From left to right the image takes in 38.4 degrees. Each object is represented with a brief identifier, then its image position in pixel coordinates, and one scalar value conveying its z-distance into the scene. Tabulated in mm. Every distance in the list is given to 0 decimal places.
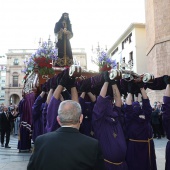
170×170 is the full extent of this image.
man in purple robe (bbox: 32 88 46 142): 5434
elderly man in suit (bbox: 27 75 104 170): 2080
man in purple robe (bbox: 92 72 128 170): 3520
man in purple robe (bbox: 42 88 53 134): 4473
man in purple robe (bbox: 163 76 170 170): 4207
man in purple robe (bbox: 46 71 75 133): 3543
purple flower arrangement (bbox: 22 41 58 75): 7188
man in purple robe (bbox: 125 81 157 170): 4582
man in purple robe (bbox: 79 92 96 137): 4480
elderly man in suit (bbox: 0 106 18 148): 10906
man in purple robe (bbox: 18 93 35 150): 8719
